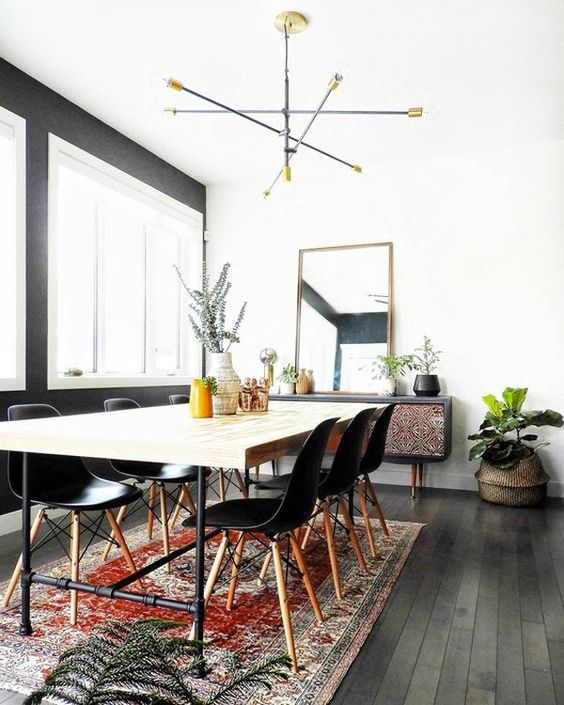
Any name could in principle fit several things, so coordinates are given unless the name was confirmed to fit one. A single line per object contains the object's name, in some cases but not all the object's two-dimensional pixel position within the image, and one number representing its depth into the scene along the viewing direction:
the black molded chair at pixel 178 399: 3.98
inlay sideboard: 4.55
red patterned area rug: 1.88
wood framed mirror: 5.31
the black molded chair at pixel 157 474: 3.00
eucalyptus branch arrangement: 2.74
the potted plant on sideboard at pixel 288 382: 5.42
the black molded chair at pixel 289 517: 1.96
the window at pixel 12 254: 3.57
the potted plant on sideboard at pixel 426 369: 4.87
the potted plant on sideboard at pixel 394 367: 5.01
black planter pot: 4.86
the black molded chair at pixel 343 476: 2.52
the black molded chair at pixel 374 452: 3.11
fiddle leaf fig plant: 4.38
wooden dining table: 1.75
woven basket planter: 4.25
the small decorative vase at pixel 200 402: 2.73
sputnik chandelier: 2.71
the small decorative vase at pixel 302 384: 5.39
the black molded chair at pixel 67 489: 2.33
